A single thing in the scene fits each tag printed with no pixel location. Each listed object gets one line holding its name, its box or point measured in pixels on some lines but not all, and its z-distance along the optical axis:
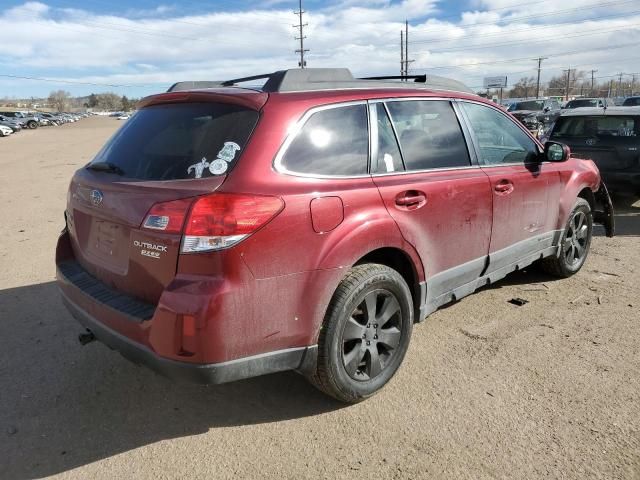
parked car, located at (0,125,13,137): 43.78
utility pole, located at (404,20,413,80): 70.12
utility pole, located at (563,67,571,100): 78.12
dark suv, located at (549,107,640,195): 7.96
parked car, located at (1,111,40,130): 62.96
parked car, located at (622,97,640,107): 29.20
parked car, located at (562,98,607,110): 29.31
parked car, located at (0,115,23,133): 54.06
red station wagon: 2.44
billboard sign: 95.44
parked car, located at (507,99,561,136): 27.16
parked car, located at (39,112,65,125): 74.82
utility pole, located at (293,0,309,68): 70.27
